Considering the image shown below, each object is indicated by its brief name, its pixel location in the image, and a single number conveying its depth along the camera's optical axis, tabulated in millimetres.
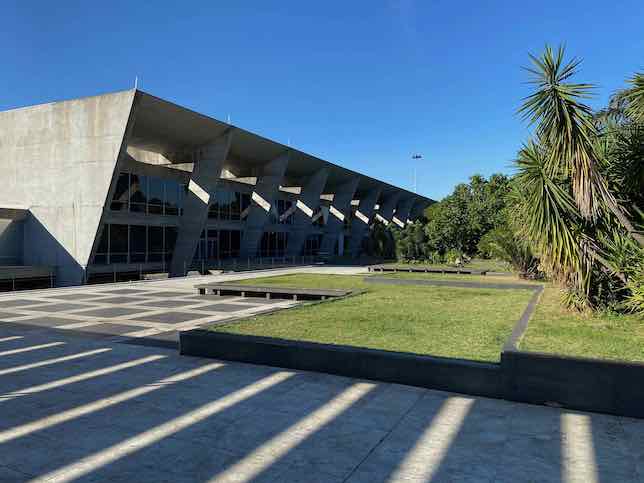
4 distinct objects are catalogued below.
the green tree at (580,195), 9258
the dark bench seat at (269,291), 16594
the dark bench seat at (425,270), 26416
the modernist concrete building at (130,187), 25062
